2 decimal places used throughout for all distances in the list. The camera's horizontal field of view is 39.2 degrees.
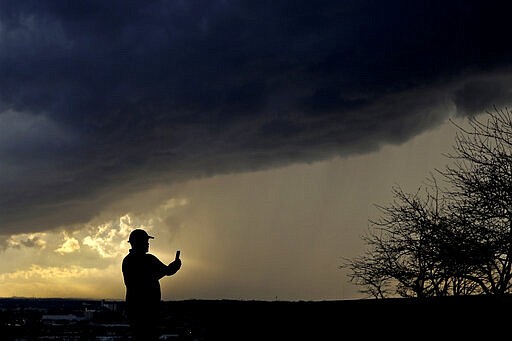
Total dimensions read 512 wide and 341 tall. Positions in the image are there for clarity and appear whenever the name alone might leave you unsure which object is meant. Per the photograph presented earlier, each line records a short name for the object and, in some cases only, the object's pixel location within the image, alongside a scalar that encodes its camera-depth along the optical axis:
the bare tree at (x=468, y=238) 24.02
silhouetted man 9.51
